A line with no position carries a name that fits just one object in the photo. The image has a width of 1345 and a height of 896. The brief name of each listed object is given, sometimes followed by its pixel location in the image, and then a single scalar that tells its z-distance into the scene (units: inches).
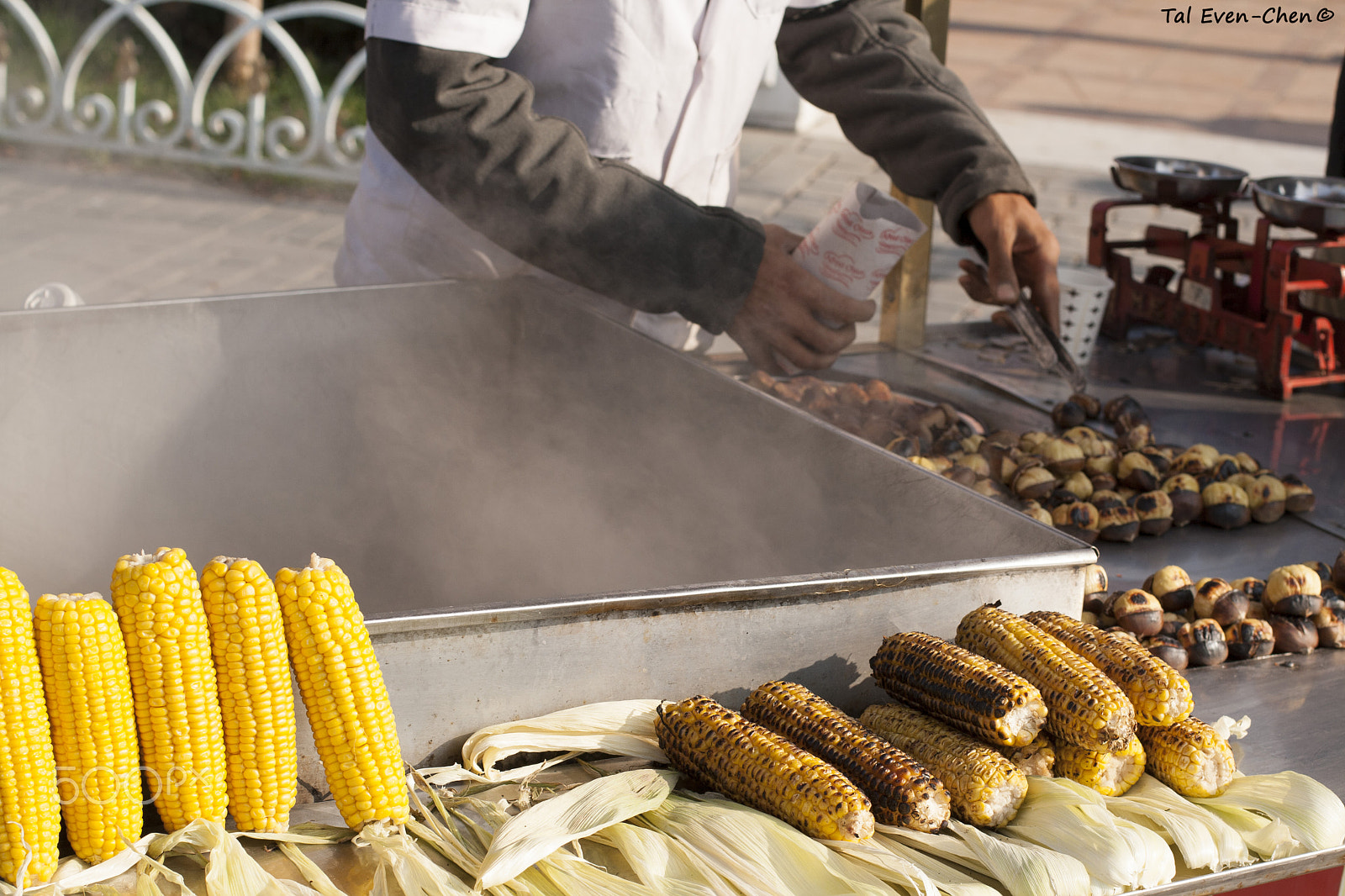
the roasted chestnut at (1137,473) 113.2
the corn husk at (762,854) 79.7
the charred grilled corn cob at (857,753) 81.4
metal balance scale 140.0
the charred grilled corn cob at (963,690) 83.0
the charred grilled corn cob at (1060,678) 83.2
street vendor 104.3
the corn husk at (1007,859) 80.0
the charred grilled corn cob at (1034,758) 84.3
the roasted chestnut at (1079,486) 111.3
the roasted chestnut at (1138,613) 97.3
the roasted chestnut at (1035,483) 111.4
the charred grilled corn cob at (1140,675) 84.6
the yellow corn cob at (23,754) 78.9
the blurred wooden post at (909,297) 154.9
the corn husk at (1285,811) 82.4
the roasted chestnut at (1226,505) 110.0
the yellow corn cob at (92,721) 79.4
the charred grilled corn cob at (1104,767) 83.7
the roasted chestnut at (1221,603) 98.2
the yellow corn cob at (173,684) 79.8
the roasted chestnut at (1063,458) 115.3
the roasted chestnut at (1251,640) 96.9
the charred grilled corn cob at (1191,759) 84.2
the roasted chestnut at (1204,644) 96.1
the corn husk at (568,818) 79.7
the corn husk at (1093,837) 80.2
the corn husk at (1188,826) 81.3
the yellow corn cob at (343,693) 80.8
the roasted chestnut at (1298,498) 111.6
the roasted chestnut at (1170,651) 94.5
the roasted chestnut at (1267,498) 110.7
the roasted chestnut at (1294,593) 98.6
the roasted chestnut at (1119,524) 108.6
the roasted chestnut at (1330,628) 98.3
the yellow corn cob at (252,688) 80.5
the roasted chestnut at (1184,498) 110.2
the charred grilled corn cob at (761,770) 80.8
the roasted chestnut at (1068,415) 128.8
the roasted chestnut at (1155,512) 109.3
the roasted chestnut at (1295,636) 97.7
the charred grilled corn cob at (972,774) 82.2
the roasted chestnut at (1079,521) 108.4
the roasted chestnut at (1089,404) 130.7
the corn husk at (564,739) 83.8
